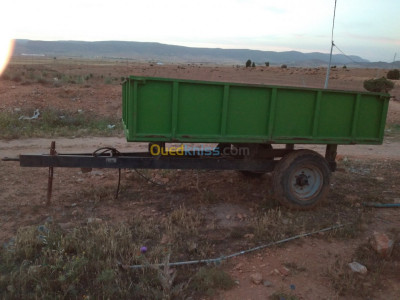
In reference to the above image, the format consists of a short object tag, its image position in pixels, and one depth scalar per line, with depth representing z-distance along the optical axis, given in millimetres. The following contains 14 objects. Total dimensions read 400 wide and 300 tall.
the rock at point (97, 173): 7367
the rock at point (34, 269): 3692
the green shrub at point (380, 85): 25031
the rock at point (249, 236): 4834
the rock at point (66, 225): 4879
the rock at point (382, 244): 4418
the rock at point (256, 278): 3885
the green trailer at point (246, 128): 4844
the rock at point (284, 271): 4061
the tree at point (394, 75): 35406
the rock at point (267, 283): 3858
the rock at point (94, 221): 4960
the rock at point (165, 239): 4582
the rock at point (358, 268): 4045
